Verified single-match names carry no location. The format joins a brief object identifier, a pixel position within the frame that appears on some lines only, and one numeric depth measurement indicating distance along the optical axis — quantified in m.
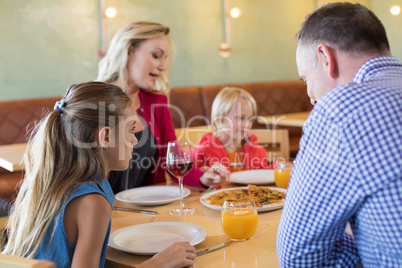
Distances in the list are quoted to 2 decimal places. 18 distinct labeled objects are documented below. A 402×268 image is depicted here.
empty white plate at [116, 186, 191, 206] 1.71
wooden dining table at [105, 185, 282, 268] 1.15
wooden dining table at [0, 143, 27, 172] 2.42
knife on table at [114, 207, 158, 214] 1.63
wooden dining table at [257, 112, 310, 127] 4.41
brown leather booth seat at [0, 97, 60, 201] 3.92
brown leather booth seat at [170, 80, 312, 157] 4.84
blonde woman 2.47
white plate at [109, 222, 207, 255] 1.27
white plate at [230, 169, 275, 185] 1.98
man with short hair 0.87
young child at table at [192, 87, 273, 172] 2.85
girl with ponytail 1.19
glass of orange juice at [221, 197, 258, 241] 1.27
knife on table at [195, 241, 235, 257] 1.20
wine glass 1.69
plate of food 1.56
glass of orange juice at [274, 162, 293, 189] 1.86
